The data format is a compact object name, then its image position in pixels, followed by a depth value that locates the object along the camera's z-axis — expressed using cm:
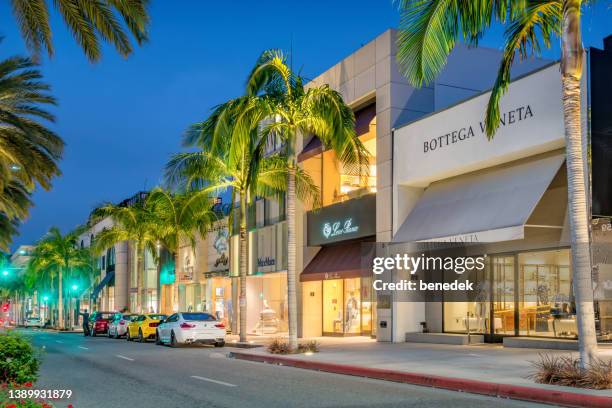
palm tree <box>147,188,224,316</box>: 3366
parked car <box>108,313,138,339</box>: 3959
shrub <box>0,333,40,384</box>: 1107
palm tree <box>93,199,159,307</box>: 4597
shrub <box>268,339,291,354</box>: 2184
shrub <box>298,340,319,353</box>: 2189
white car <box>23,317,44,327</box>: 8786
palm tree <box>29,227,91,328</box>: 6994
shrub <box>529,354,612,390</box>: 1189
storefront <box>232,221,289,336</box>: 3572
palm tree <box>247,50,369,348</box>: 2250
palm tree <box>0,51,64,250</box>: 2183
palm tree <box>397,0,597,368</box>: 1255
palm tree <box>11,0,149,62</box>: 1432
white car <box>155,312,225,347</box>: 2877
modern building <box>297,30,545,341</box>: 2680
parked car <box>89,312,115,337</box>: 4534
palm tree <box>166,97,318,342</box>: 2228
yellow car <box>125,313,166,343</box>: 3525
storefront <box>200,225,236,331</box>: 4266
